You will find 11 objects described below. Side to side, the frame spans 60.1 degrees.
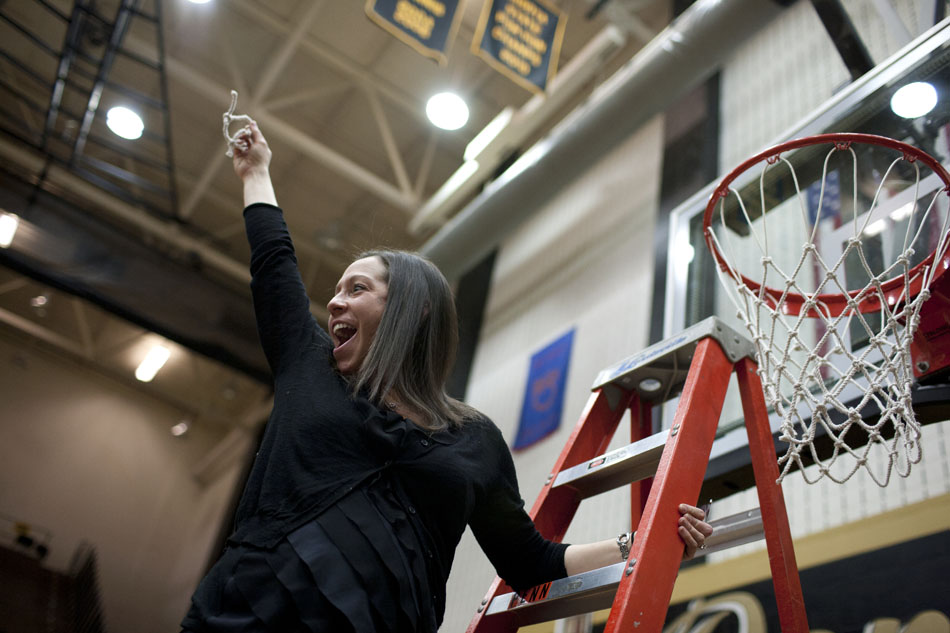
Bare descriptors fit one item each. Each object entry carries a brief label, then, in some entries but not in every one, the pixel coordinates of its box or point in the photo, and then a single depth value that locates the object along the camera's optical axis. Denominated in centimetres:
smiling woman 122
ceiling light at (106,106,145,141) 729
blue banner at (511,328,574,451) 527
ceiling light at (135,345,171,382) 1257
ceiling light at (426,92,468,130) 651
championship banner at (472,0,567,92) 549
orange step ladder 151
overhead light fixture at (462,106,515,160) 708
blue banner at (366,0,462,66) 514
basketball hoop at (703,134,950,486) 211
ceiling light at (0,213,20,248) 605
